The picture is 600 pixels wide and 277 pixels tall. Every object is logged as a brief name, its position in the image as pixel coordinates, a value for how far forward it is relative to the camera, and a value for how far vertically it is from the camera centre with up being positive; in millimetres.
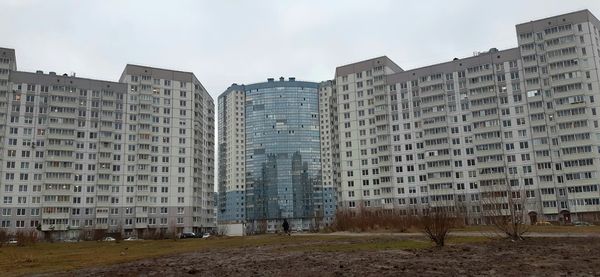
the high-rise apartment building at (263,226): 151725 -4203
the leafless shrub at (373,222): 62969 -1784
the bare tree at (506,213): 32700 -576
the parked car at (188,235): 112138 -4607
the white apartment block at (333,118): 166250 +34970
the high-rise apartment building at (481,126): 112188 +22457
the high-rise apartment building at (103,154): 119938 +18292
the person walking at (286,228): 76450 -2484
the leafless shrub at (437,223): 29344 -982
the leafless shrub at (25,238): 59875 -2219
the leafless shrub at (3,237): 62294 -2075
